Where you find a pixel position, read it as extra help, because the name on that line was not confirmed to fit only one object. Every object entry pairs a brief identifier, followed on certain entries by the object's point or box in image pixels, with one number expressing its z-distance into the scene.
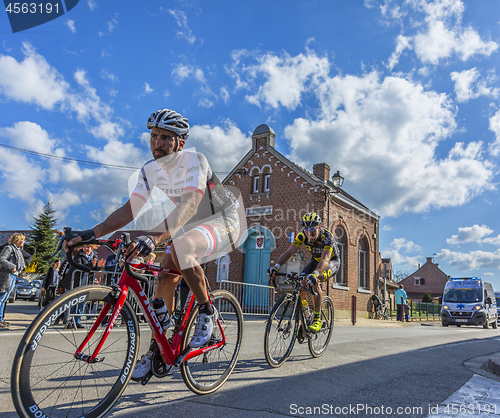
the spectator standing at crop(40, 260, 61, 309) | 8.72
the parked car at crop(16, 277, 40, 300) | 21.19
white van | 19.08
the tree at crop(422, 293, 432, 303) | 48.72
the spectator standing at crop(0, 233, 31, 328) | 6.92
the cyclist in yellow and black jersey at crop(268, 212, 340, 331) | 4.90
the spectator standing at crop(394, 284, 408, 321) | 19.56
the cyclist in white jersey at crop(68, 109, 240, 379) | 2.69
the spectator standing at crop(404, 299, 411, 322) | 24.08
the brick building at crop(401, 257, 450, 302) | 71.81
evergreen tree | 35.19
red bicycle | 1.90
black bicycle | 4.20
